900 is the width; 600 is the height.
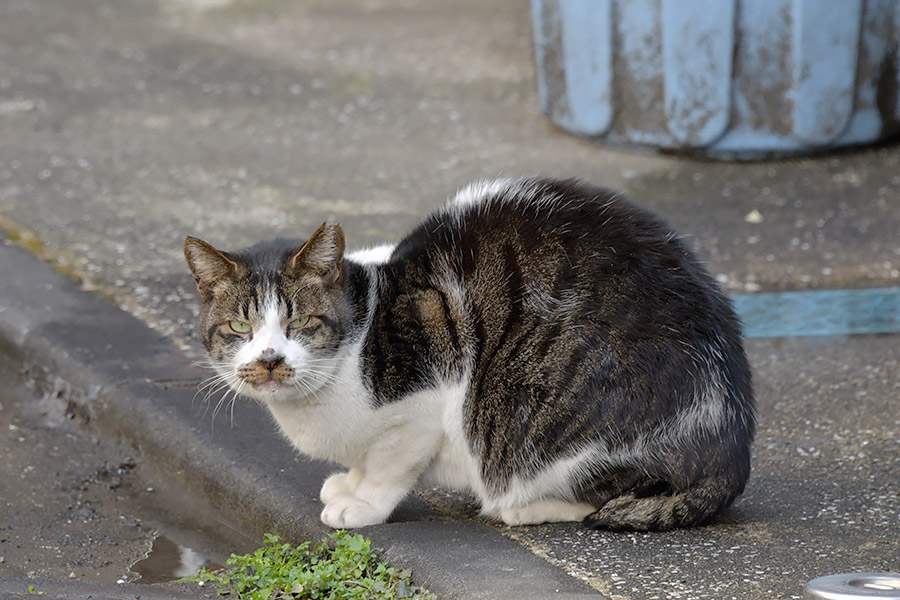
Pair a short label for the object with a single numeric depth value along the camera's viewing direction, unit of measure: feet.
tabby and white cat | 18.16
